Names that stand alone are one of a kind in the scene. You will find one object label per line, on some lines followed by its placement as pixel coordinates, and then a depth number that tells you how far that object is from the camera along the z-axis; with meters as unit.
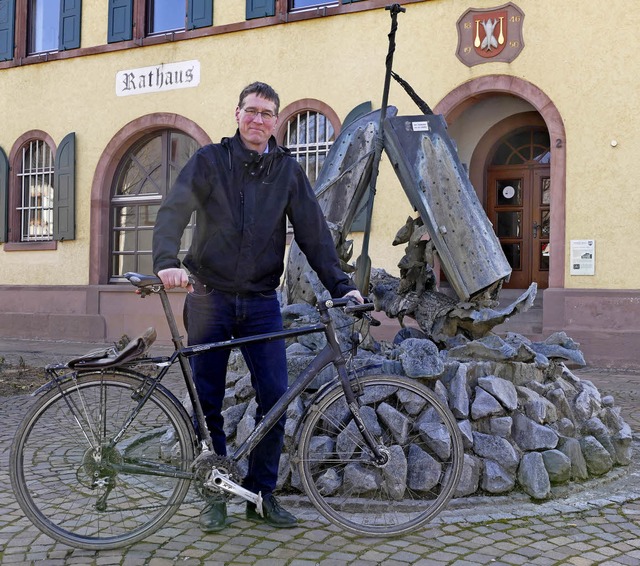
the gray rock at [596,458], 4.13
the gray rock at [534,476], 3.75
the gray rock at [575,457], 4.03
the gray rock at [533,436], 3.96
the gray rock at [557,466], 3.91
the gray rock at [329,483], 3.40
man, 3.17
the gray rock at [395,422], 3.40
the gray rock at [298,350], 4.63
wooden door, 11.37
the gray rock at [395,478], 3.45
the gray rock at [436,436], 3.24
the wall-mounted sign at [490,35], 10.13
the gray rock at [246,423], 3.77
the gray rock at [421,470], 3.47
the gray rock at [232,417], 4.19
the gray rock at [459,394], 3.96
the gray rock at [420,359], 3.99
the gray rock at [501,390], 4.06
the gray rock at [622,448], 4.41
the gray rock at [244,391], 4.39
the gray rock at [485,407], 3.98
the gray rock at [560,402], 4.46
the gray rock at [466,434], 3.83
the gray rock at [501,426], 3.97
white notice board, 9.73
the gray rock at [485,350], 4.50
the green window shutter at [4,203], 14.23
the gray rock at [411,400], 3.19
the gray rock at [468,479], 3.72
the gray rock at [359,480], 3.44
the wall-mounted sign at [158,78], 12.48
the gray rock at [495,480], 3.74
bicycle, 2.95
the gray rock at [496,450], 3.83
